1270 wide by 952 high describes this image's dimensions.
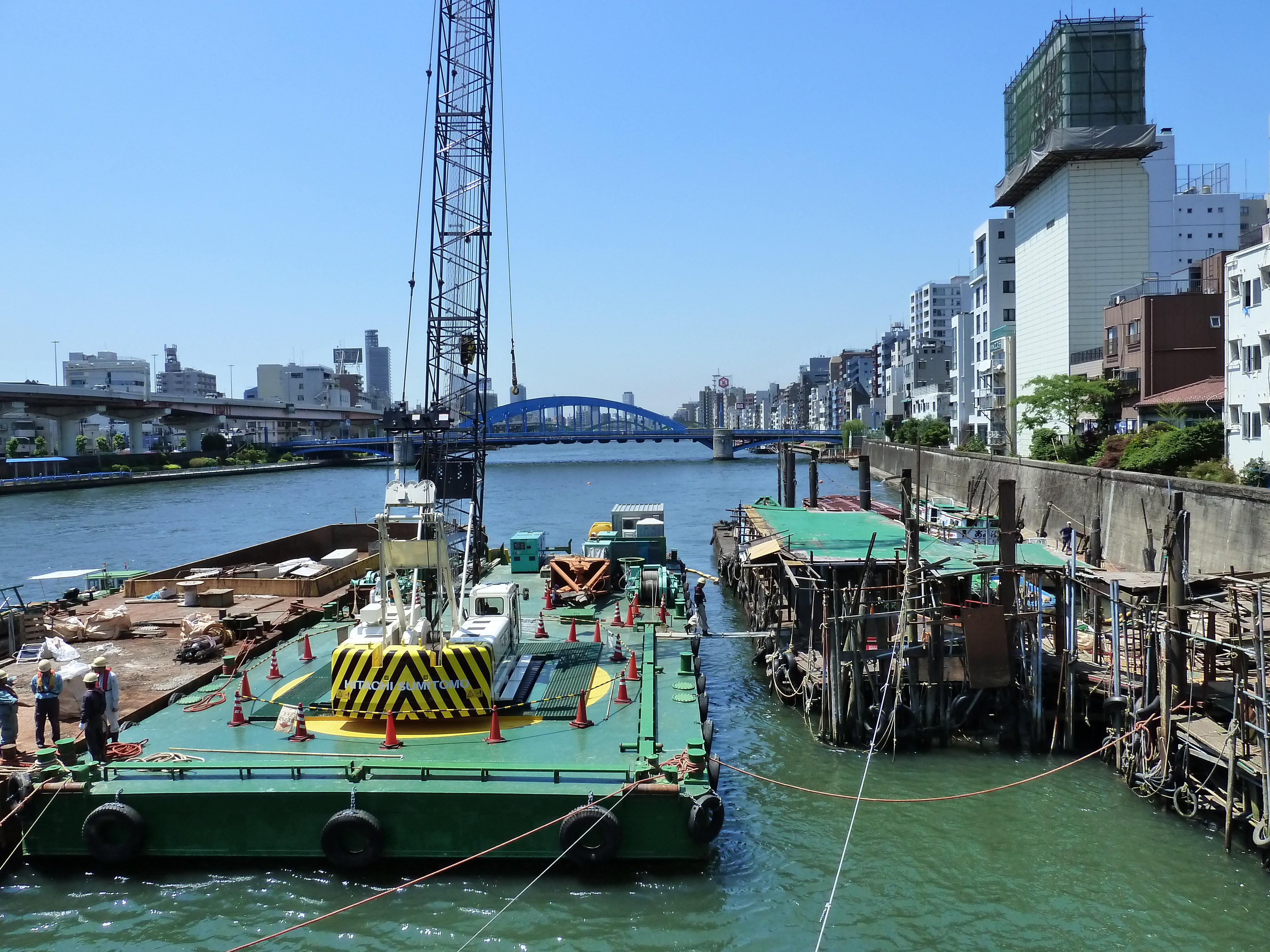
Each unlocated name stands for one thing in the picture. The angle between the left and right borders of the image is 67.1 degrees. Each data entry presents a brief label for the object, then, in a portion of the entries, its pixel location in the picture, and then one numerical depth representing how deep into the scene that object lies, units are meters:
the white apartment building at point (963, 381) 95.75
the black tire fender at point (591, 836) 12.25
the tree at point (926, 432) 94.06
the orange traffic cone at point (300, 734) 14.17
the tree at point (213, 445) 129.62
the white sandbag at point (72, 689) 15.34
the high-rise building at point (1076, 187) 64.12
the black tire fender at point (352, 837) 12.30
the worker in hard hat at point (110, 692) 13.85
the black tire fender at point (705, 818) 12.35
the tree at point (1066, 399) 54.47
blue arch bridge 137.25
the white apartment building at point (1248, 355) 34.19
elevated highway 100.50
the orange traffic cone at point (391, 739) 13.77
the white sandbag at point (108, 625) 21.14
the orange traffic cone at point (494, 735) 14.07
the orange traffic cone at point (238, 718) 14.88
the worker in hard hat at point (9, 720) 13.60
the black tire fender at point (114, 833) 12.33
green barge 12.41
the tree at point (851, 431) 136.38
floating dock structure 14.88
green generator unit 29.55
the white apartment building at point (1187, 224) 76.62
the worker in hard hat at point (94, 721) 13.12
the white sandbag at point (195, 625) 20.34
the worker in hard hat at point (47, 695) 13.51
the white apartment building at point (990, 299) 82.50
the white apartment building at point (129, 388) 146.00
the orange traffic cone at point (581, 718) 14.79
